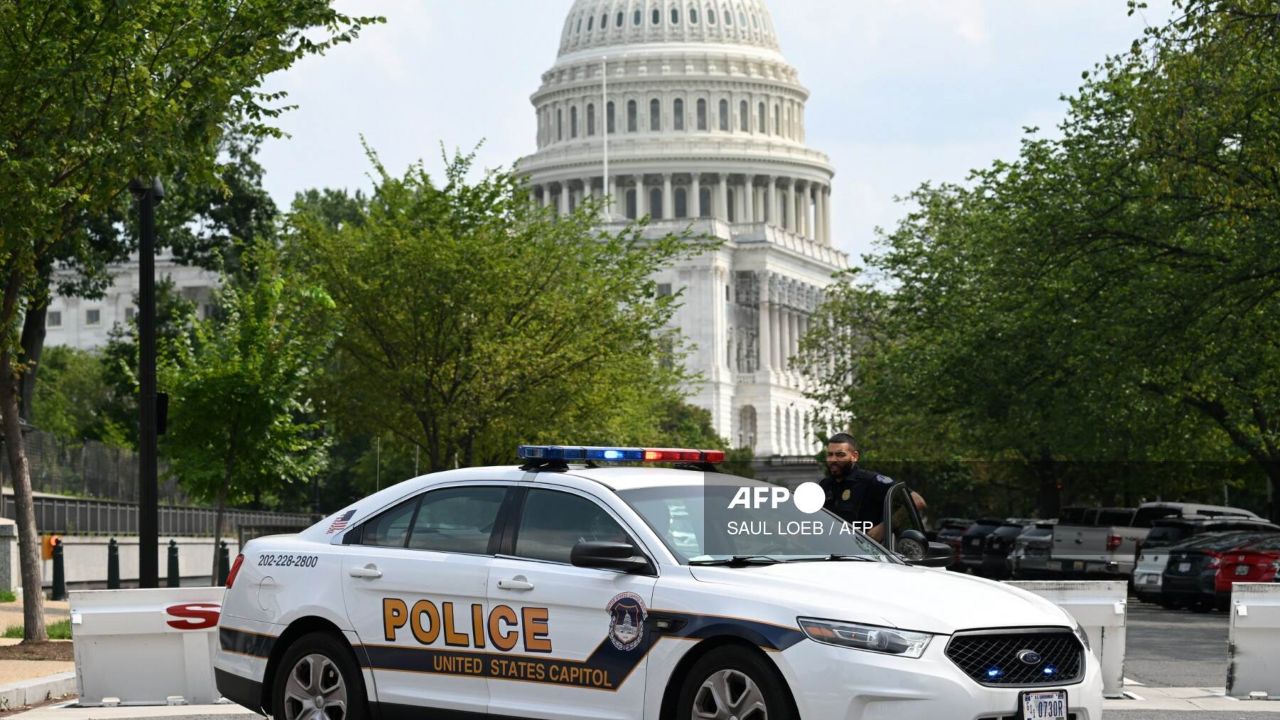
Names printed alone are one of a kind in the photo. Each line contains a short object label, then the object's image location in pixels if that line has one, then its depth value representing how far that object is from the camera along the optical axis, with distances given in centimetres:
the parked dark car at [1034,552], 4103
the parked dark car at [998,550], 4869
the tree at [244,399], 3262
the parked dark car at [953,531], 5259
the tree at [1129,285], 2902
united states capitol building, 16612
